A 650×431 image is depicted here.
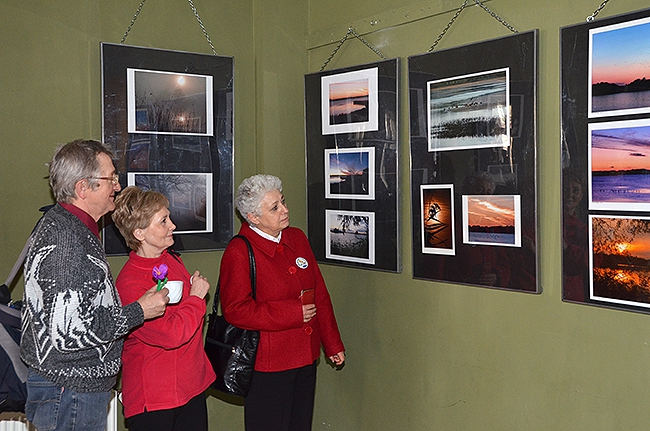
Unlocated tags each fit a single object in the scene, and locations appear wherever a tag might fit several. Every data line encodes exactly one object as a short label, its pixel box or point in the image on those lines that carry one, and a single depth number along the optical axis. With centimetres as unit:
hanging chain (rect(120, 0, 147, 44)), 340
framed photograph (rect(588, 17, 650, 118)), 235
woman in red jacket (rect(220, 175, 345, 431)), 293
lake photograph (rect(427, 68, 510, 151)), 279
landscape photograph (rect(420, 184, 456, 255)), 302
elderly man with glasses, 210
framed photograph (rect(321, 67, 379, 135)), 339
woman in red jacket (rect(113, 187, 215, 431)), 248
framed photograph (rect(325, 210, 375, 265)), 346
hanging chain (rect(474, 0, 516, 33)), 279
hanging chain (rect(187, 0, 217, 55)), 363
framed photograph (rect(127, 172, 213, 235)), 343
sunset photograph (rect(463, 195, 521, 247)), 277
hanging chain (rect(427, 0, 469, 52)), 298
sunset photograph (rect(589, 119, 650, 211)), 238
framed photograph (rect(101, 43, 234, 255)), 333
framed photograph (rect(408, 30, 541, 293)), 272
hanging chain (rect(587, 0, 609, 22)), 248
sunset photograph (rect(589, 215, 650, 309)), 239
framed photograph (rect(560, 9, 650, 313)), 238
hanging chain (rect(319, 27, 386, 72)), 343
